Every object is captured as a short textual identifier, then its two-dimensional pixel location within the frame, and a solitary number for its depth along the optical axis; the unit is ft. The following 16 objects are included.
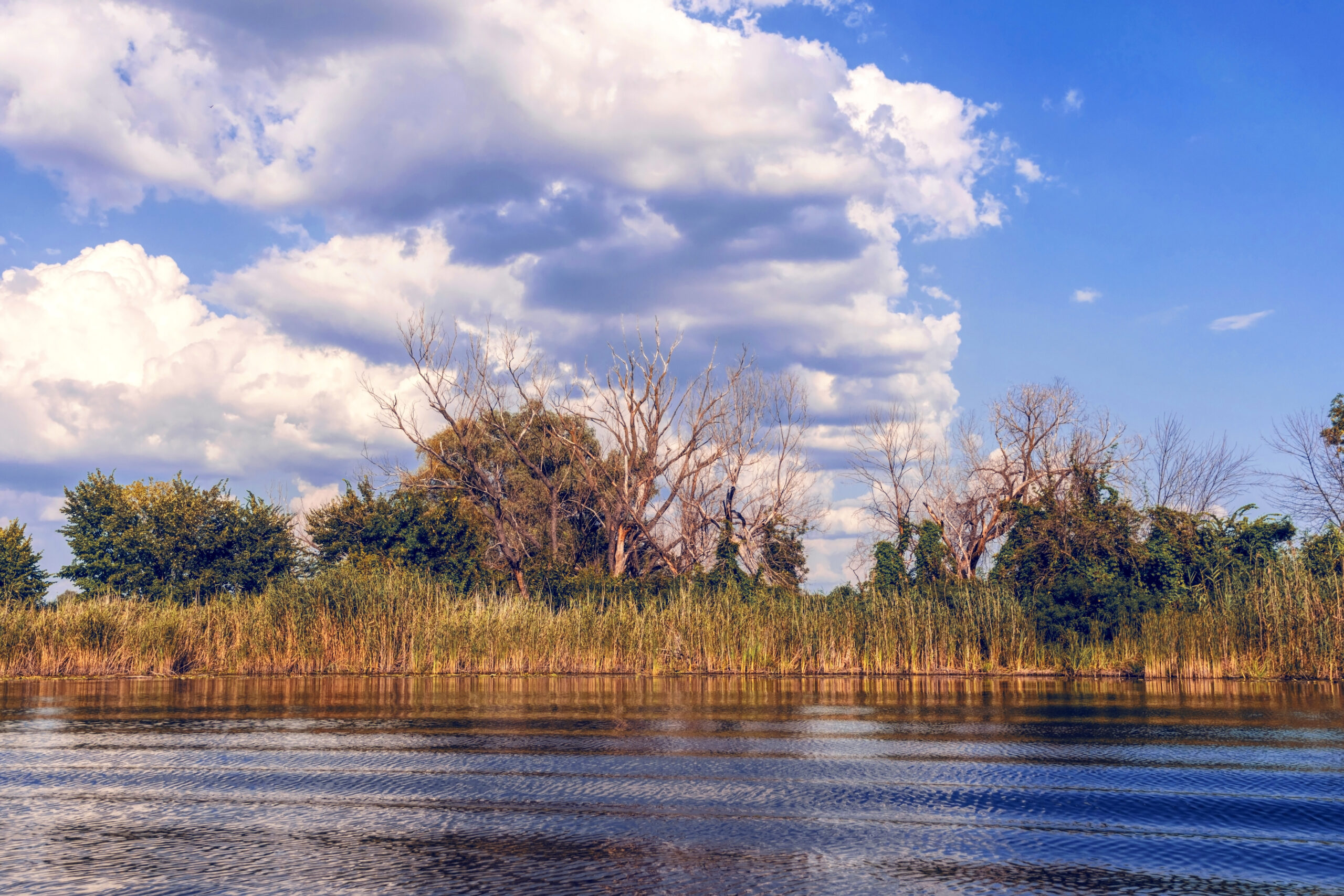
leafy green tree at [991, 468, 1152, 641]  77.20
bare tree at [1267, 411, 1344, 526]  106.42
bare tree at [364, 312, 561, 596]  133.18
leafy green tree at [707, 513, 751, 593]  109.19
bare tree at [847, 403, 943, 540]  137.08
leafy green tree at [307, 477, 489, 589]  117.39
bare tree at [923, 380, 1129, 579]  130.93
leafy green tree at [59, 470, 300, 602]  111.45
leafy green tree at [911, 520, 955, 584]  113.39
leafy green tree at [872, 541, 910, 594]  110.52
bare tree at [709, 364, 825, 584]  134.00
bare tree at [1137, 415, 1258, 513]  139.44
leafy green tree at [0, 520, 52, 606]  115.85
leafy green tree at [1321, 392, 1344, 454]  102.06
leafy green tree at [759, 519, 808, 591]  134.51
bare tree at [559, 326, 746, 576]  133.90
